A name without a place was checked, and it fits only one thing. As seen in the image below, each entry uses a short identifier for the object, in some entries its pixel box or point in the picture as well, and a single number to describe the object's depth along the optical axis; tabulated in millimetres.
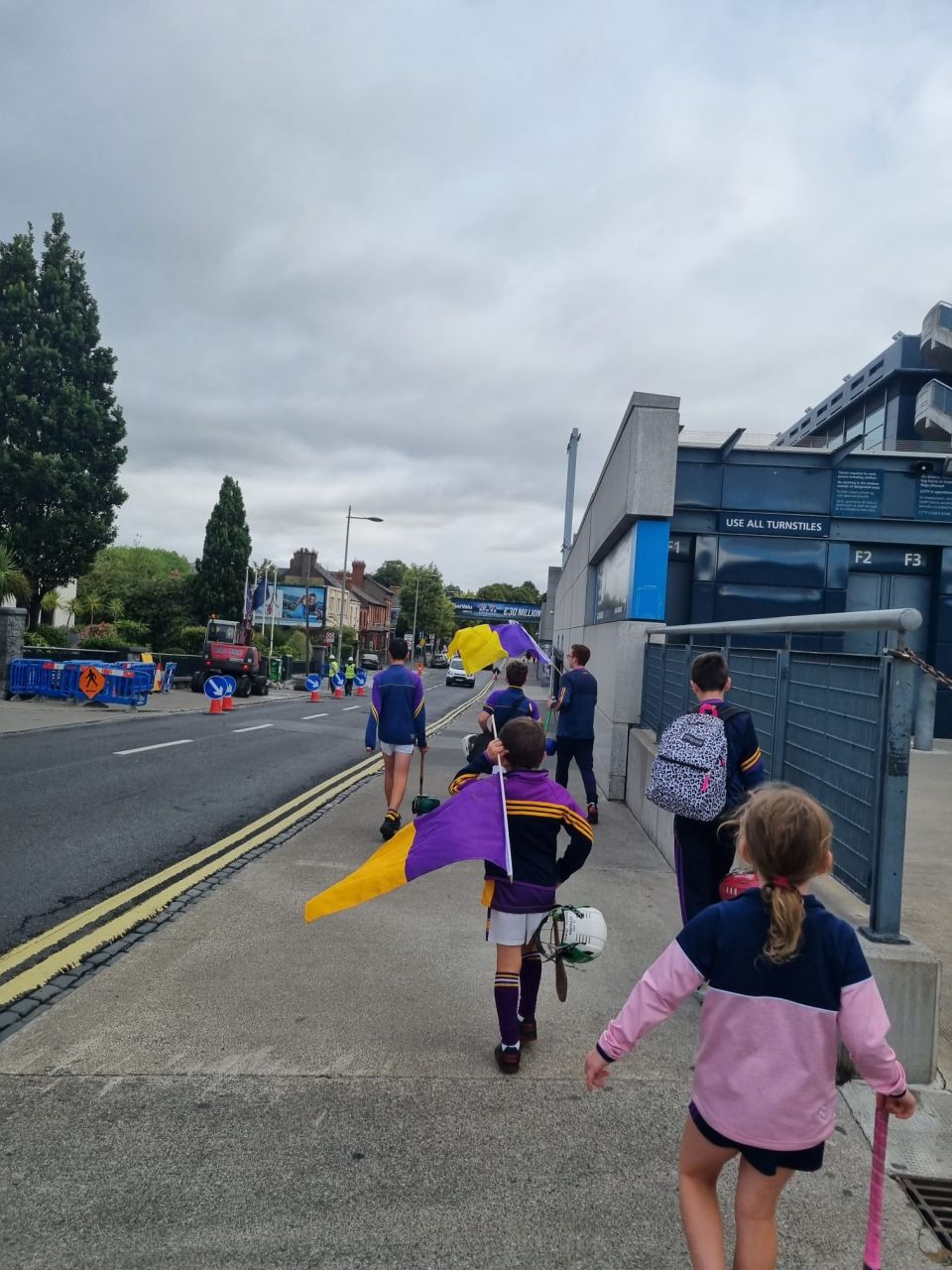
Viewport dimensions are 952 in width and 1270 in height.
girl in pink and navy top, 2170
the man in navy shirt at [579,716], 8766
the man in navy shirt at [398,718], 8438
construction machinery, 33500
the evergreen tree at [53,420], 34000
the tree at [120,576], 48938
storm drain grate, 2869
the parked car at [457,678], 54662
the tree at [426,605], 102750
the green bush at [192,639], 45969
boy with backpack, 4176
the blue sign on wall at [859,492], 13711
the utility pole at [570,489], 38875
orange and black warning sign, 22125
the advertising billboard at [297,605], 70688
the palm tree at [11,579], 29906
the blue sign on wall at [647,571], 10312
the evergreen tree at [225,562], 57594
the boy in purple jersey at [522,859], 3816
